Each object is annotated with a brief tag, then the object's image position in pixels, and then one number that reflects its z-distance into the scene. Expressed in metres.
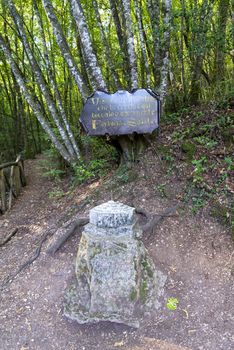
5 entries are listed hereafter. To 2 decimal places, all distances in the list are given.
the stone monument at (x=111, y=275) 2.91
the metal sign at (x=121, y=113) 4.25
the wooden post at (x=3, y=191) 6.47
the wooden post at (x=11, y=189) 6.79
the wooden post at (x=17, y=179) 7.64
